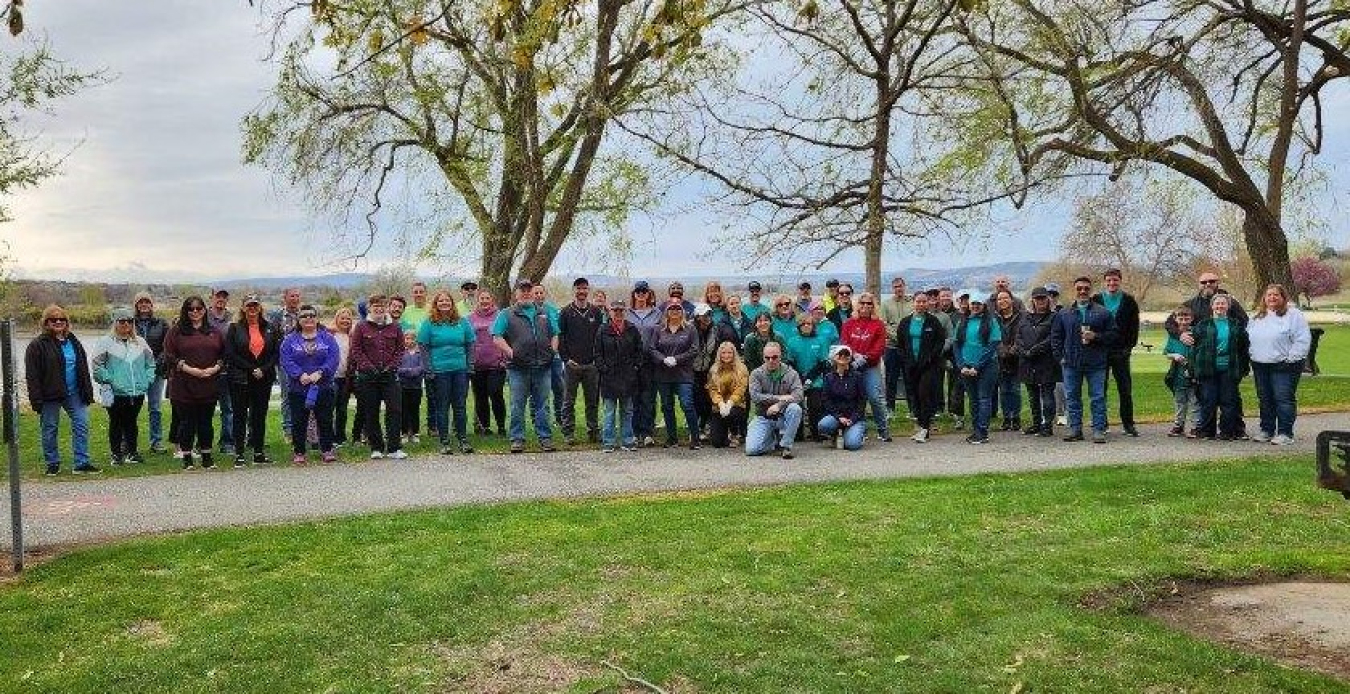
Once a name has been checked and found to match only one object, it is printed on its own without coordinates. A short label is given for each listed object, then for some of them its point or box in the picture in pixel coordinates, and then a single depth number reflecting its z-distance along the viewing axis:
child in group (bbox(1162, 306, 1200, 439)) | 12.45
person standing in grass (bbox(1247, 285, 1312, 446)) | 11.72
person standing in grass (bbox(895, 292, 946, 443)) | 13.19
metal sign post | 6.89
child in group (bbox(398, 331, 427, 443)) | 12.27
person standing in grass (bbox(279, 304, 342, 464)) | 11.52
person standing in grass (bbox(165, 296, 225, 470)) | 11.22
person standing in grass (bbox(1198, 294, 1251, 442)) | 11.92
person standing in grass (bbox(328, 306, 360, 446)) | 12.65
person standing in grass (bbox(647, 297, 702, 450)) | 12.47
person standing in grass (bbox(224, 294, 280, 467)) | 11.55
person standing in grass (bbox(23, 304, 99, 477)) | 10.95
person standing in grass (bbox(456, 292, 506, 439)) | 13.08
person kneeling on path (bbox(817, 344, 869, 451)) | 12.34
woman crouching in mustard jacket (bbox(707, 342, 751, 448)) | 12.39
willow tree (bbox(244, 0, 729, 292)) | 17.66
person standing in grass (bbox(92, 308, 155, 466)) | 11.75
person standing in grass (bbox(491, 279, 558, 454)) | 12.27
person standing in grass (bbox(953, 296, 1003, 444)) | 12.58
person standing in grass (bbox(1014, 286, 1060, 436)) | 12.62
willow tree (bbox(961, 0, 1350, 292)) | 17.70
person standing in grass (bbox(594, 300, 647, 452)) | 12.26
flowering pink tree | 73.06
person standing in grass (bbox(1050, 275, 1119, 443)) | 12.21
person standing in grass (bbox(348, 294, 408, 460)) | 11.68
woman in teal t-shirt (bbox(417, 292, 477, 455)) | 12.23
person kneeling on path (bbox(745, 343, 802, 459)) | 11.94
